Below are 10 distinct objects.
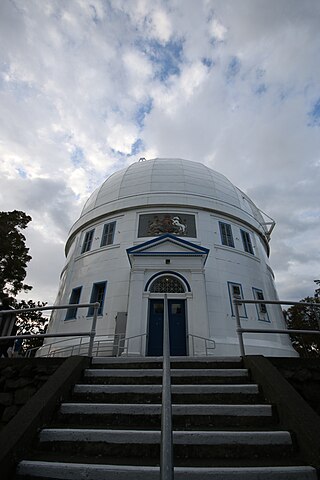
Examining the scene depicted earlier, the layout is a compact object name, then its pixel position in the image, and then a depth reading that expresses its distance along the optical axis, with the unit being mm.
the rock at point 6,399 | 4223
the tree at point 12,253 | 15586
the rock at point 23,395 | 4235
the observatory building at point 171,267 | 10172
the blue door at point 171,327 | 9672
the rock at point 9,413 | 4043
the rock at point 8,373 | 4441
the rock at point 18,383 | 4332
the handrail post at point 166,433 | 1160
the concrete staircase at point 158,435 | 2395
